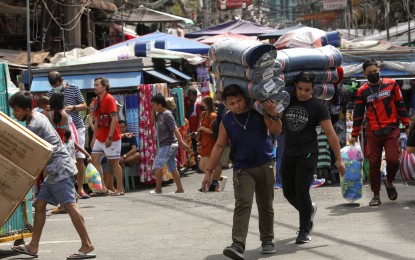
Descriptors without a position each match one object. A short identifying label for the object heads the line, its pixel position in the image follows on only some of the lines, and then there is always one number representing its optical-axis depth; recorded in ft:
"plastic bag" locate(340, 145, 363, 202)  39.19
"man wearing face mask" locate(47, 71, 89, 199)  45.93
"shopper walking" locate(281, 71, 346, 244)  30.17
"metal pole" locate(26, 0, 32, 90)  54.11
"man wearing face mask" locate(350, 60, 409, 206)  38.83
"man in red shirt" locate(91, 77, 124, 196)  48.26
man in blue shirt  27.76
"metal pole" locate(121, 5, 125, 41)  93.21
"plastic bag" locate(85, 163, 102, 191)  48.15
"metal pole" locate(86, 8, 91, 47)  82.38
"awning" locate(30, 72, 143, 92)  56.65
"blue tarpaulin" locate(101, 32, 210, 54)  81.20
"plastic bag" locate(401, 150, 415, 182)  39.55
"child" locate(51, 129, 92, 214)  41.86
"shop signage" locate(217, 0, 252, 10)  163.29
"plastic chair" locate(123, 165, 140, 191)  55.88
